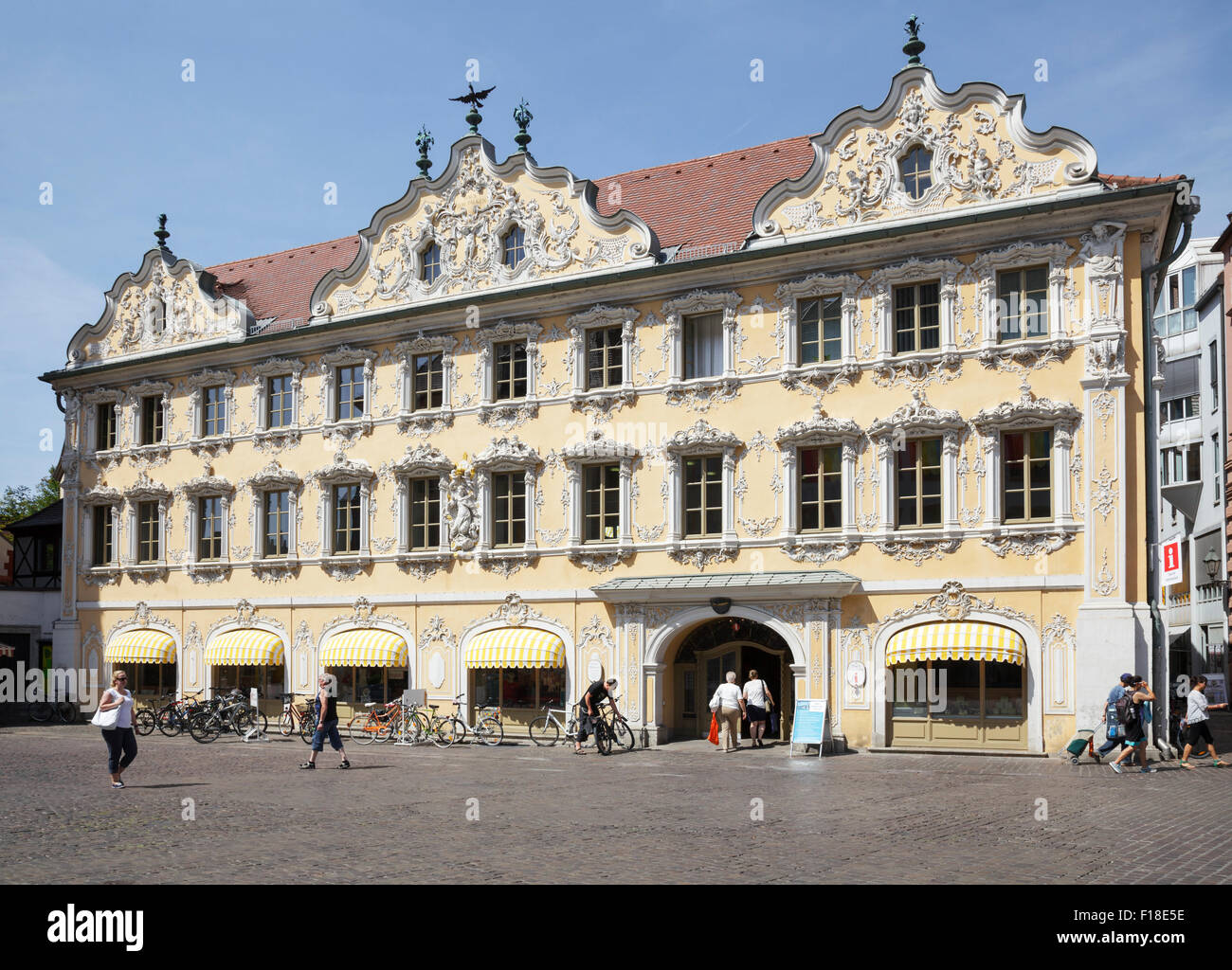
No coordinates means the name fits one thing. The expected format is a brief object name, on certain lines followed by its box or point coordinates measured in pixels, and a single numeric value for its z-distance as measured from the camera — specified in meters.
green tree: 79.25
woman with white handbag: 20.73
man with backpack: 23.19
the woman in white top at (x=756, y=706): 28.47
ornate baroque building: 26.69
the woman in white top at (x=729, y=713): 27.97
